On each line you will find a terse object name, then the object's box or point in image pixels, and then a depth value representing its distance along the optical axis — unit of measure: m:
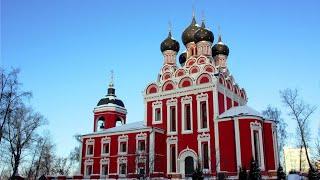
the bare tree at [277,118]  36.75
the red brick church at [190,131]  28.06
